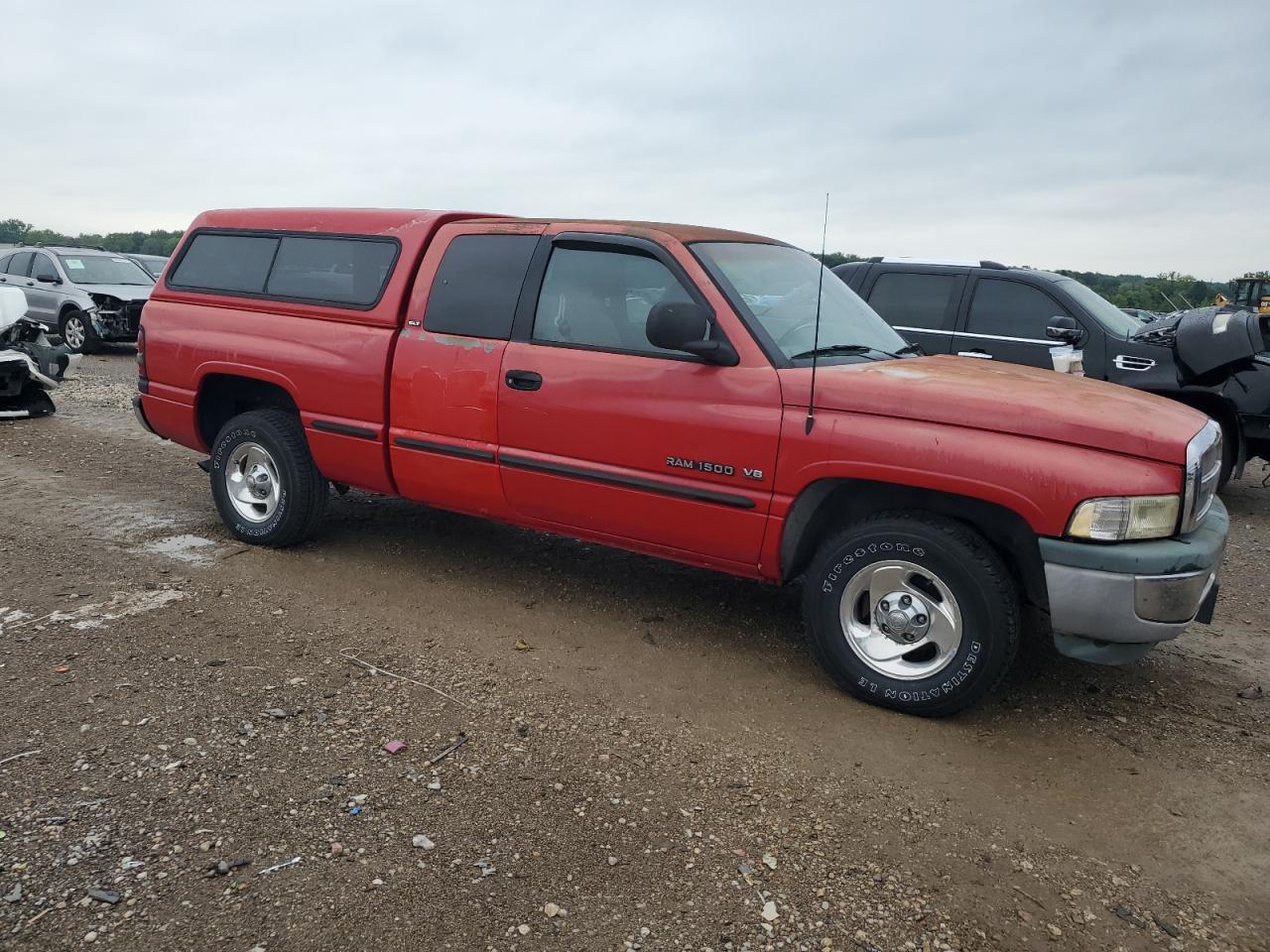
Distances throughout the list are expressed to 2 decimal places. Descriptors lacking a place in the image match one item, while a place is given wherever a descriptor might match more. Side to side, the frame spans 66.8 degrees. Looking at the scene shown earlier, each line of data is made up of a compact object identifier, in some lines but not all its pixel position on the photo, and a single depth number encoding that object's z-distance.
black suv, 7.49
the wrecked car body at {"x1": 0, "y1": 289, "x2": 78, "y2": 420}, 9.66
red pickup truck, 3.51
